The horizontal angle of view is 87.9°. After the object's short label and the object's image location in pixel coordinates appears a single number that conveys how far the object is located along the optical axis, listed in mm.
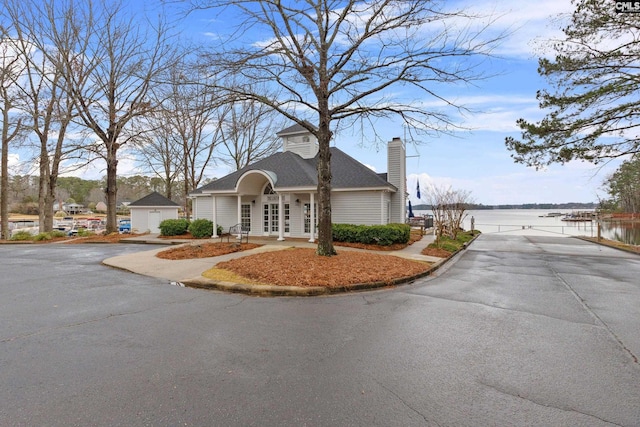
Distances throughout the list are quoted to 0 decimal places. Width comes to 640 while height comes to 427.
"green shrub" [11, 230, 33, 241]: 19564
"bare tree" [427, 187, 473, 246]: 17828
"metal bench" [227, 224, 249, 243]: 13744
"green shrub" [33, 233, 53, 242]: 18761
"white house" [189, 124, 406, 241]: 16203
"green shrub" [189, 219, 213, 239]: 18469
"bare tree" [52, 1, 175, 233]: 19828
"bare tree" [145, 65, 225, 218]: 25016
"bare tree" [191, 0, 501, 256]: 8742
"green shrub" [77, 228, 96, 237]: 20938
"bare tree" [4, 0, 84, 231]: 19625
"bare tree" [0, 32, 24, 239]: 20578
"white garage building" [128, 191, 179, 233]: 24578
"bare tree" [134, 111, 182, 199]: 28089
